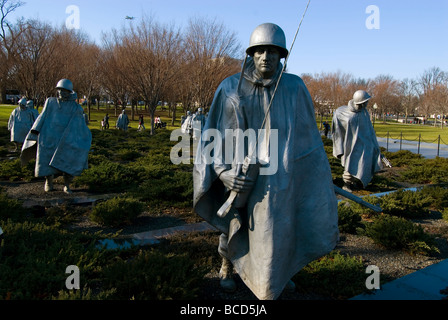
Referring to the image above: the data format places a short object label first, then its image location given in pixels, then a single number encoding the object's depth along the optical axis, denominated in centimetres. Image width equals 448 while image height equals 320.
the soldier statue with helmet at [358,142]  876
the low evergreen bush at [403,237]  511
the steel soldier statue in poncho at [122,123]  2797
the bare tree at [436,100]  5305
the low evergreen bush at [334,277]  386
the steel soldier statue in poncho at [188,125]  2706
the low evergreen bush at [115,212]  607
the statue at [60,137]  782
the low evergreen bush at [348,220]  608
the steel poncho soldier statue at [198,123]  2236
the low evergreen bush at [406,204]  714
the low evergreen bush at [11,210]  572
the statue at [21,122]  1436
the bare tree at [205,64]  2841
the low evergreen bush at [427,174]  1093
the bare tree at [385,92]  6162
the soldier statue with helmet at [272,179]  278
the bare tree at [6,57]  2728
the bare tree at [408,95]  7581
